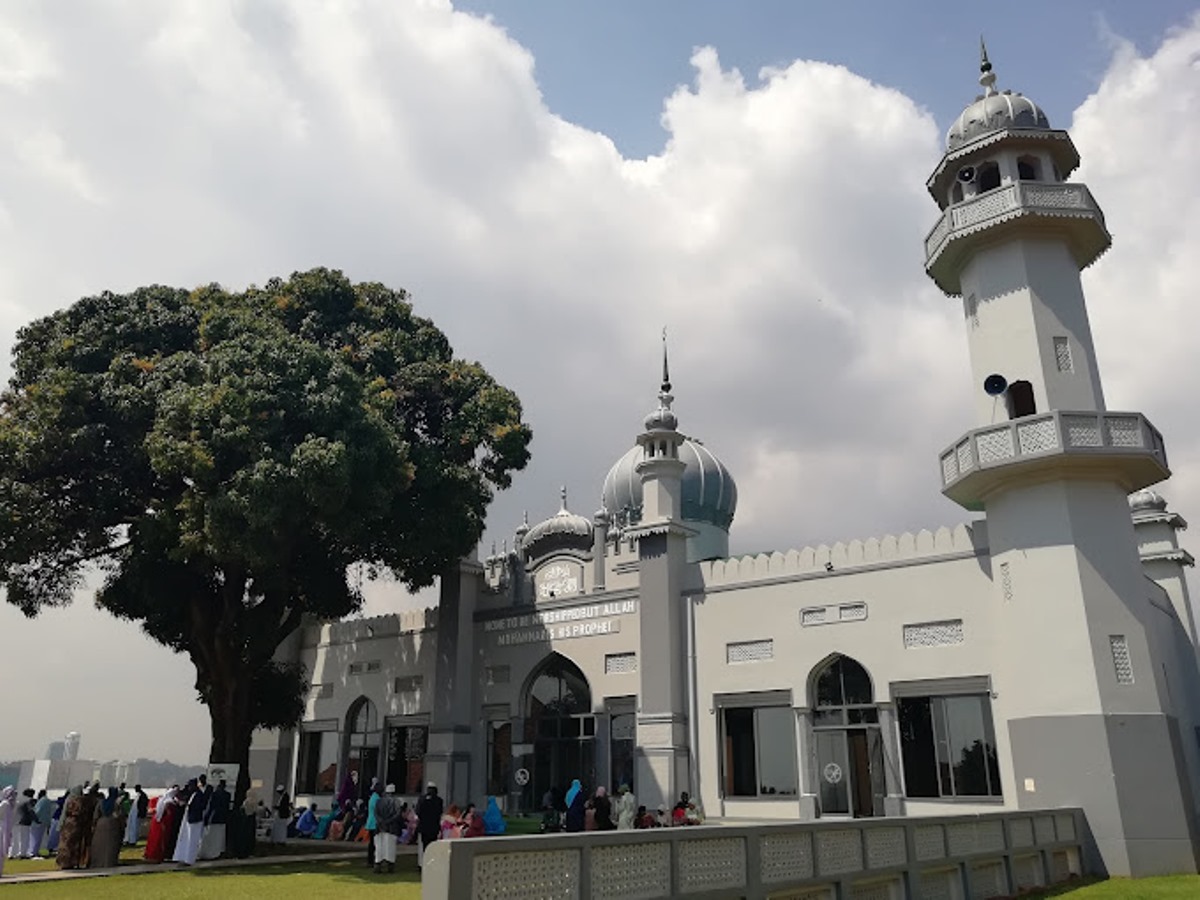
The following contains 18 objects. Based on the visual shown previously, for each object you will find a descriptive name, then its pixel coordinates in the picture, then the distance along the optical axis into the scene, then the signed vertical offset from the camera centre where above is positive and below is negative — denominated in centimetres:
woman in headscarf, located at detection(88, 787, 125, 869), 1633 -89
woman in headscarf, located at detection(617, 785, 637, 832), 1664 -42
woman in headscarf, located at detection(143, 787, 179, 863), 1723 -76
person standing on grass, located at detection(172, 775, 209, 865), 1672 -75
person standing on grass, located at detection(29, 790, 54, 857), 1877 -64
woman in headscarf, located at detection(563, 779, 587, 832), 1645 -43
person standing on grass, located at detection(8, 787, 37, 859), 1816 -71
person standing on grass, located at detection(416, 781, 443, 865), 1519 -45
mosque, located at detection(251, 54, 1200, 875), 1536 +288
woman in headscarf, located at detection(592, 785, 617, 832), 1540 -37
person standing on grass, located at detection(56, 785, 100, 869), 1616 -72
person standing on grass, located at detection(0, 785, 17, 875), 1595 -45
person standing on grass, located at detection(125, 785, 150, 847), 2034 -57
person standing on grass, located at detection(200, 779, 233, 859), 1738 -62
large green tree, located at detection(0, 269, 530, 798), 1744 +604
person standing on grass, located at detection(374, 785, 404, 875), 1544 -67
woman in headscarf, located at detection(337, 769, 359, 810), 2508 -6
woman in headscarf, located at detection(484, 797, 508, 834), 1752 -59
